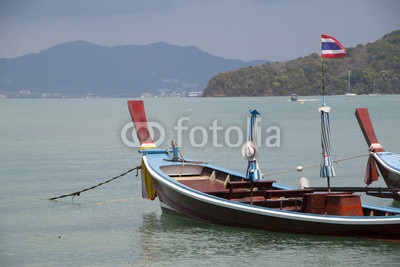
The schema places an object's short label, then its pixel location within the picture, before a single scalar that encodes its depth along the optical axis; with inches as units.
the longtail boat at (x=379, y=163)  1056.8
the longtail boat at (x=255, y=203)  777.6
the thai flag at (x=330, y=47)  842.8
